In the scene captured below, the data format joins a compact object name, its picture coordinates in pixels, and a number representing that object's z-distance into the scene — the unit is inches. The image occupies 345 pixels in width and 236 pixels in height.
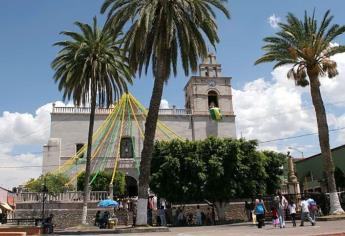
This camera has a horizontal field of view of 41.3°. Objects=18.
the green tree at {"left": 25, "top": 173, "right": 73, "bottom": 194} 1745.8
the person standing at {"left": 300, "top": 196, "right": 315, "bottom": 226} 918.4
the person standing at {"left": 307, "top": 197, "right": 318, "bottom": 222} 932.1
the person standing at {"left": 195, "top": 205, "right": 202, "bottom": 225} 1396.4
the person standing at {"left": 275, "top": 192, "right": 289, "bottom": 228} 922.7
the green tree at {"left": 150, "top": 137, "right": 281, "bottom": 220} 1387.8
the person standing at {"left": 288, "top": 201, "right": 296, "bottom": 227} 939.5
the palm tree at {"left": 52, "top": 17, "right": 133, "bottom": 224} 1331.2
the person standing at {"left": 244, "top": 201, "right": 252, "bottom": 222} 1422.2
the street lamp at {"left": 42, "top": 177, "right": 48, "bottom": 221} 1360.7
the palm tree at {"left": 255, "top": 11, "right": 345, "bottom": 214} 1139.9
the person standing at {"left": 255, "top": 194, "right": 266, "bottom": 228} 956.0
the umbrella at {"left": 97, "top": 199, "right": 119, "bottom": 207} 1373.0
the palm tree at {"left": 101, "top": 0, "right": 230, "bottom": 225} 952.9
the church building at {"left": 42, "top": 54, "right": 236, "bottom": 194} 2203.5
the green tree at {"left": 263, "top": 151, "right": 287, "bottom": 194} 1517.0
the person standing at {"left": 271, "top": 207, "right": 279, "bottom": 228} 952.9
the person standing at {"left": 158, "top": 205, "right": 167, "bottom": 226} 1250.0
